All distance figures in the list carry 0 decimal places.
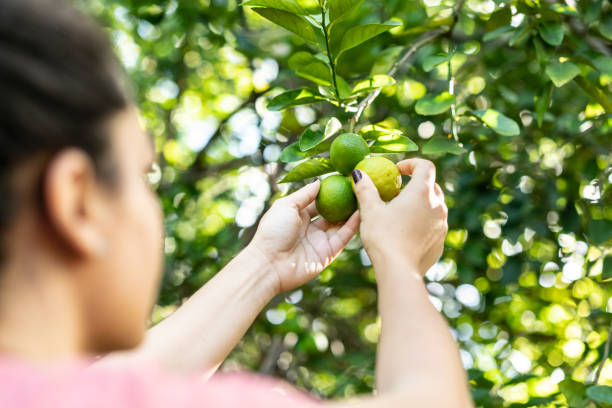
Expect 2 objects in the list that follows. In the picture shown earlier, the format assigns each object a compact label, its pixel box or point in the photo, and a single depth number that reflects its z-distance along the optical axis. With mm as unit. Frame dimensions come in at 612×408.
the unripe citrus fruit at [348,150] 1546
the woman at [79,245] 701
